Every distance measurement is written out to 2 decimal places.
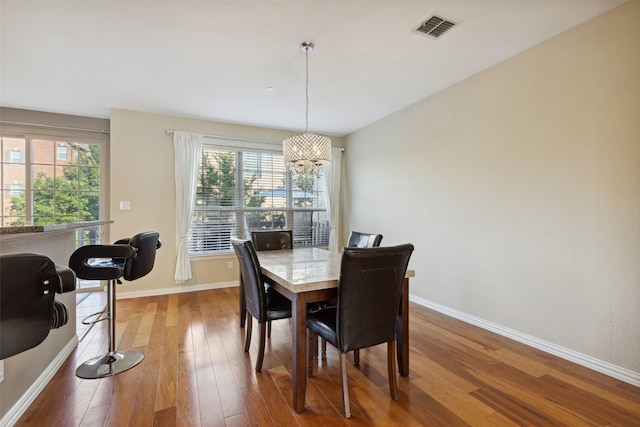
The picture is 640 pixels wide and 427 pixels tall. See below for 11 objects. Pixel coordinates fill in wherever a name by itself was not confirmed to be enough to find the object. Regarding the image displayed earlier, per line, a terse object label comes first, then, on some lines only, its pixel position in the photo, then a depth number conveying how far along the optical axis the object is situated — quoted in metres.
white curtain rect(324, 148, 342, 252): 5.34
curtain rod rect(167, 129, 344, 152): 4.29
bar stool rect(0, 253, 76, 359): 1.04
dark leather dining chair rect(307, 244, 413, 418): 1.65
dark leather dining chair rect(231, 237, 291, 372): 2.12
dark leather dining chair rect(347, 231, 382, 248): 2.77
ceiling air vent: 2.23
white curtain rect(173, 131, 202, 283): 4.29
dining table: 1.75
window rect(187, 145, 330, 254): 4.61
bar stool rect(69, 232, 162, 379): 2.10
